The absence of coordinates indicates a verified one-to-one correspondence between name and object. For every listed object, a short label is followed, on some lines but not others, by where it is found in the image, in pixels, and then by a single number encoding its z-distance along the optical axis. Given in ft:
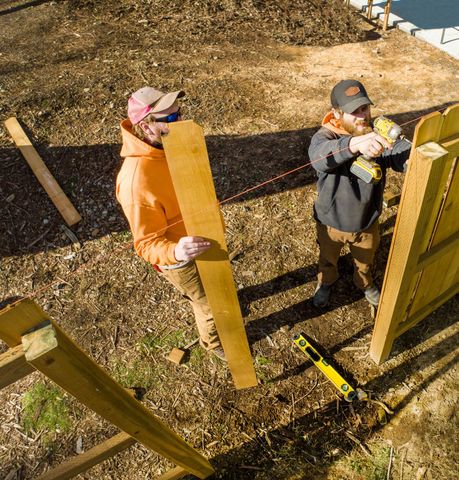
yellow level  11.42
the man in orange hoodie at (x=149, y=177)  8.45
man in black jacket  9.09
